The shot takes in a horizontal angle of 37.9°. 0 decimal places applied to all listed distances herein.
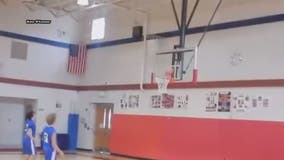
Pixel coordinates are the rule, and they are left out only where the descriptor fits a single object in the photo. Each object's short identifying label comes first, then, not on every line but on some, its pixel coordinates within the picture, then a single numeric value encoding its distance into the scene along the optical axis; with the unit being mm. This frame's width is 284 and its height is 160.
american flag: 19659
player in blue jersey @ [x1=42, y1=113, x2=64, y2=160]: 7492
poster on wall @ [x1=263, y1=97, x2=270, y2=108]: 12656
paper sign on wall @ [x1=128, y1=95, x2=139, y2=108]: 16966
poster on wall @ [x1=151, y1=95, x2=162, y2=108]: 16062
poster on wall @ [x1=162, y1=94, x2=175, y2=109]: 15562
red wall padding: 12508
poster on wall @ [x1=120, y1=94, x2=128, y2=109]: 17484
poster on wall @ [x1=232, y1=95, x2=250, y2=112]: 13214
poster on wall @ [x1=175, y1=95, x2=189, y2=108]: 15062
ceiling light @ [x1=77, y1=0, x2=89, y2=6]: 13152
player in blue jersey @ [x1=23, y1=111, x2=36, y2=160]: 11633
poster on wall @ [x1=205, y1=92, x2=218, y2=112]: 14078
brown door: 18906
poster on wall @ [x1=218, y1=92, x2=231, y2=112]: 13664
